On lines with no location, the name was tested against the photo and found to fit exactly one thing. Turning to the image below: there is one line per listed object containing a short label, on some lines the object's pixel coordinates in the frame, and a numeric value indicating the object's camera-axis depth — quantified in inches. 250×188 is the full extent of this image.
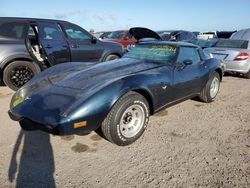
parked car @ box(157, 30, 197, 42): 437.7
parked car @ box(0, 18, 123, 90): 178.1
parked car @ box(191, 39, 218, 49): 346.7
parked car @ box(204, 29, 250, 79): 228.1
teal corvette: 90.0
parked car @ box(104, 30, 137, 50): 391.8
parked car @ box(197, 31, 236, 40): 545.2
